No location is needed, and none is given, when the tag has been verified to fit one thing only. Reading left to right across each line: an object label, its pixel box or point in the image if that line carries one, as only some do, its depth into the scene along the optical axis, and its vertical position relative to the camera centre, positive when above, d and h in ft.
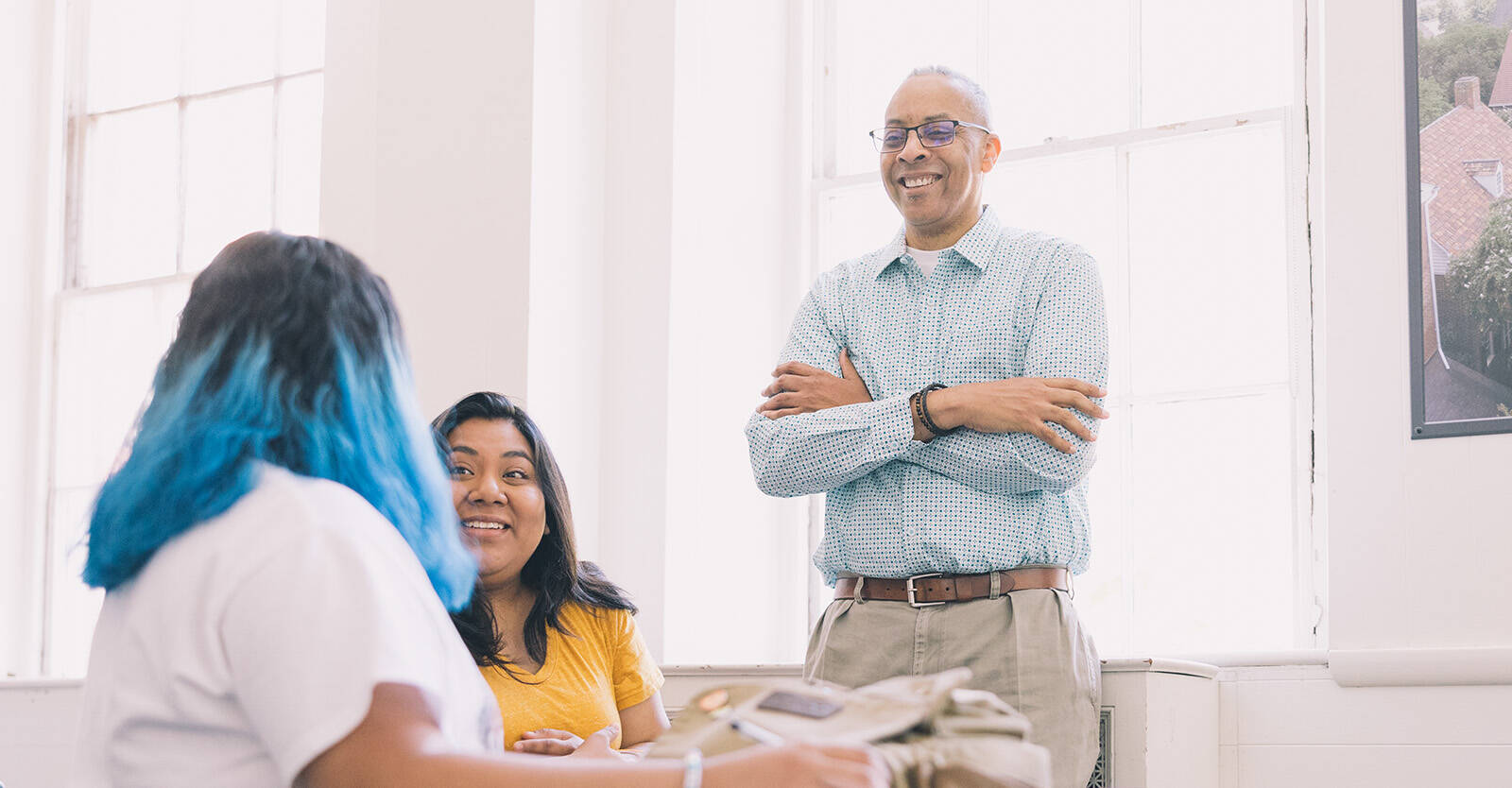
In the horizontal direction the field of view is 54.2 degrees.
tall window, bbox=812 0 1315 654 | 10.61 +1.47
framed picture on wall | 9.11 +1.60
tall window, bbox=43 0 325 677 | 15.51 +3.04
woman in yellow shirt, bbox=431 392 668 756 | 7.39 -0.75
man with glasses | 7.78 +0.16
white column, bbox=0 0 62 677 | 15.88 +1.74
